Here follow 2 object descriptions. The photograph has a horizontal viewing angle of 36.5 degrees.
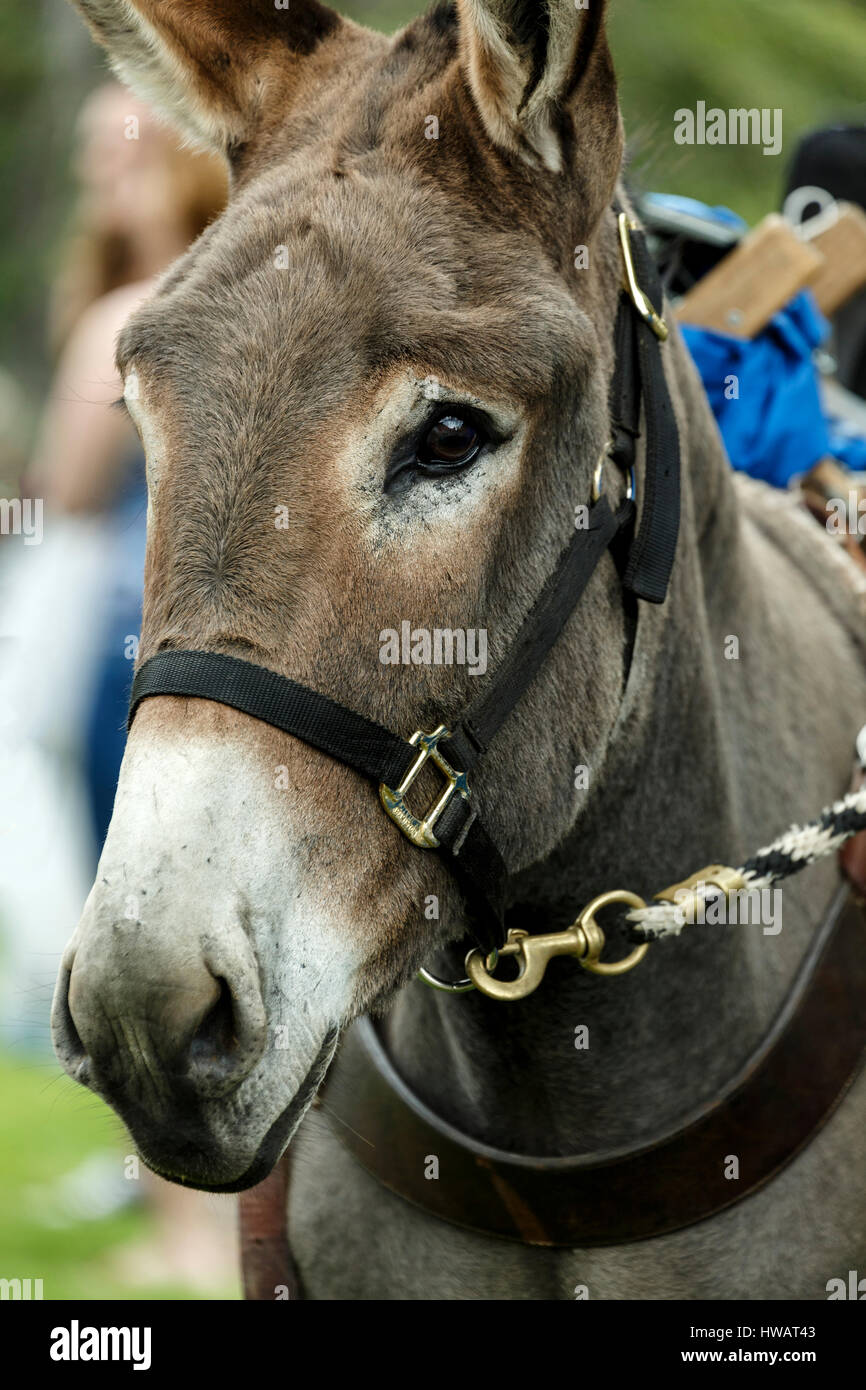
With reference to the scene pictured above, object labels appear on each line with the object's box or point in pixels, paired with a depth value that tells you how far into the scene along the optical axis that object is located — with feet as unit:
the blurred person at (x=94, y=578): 15.23
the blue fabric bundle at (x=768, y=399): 11.53
